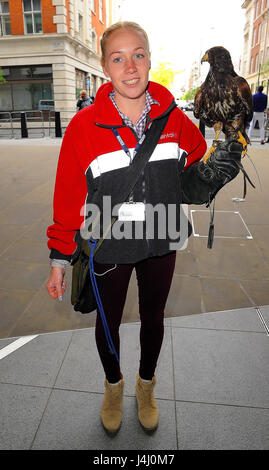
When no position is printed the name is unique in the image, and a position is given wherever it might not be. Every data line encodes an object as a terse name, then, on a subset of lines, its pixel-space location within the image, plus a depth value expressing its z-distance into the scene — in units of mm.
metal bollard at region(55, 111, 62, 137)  15688
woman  1490
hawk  1424
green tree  44594
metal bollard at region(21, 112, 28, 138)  15430
